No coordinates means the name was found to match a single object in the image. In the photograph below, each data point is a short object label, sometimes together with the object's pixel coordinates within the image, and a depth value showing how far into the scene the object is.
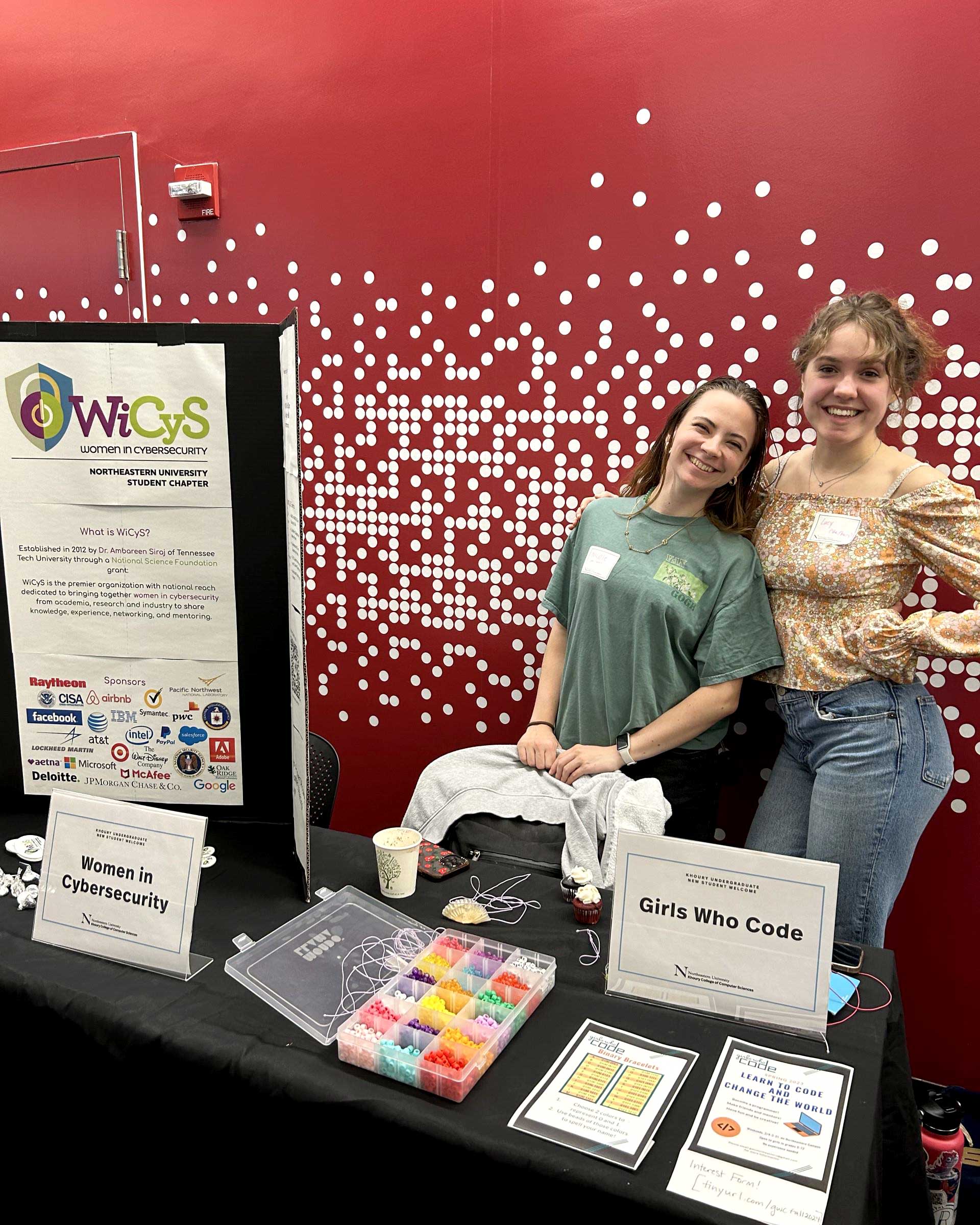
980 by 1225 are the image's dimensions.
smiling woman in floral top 1.82
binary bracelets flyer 0.95
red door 3.06
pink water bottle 1.49
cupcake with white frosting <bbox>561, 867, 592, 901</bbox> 1.42
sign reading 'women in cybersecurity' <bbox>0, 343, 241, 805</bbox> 1.54
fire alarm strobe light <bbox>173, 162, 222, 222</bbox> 2.86
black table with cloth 0.93
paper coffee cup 1.41
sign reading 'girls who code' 1.12
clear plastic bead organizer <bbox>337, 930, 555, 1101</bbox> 1.03
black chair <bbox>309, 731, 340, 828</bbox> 2.09
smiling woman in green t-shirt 2.00
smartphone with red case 1.49
